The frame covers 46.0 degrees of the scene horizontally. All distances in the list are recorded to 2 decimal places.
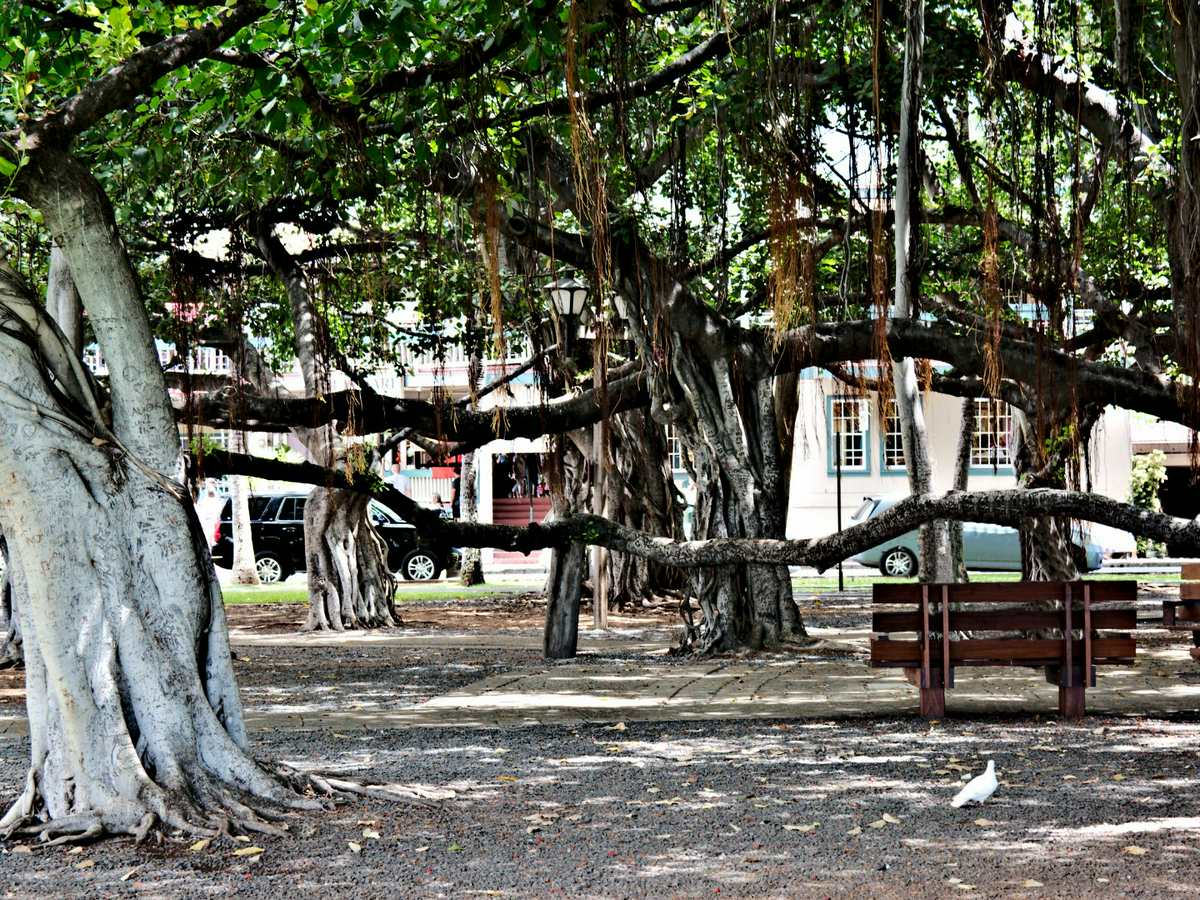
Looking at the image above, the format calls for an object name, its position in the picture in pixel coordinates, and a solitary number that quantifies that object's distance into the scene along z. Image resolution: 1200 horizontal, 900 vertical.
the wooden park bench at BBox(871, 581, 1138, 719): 9.18
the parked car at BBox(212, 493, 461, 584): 29.28
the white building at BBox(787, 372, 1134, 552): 36.12
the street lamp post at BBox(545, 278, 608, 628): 14.34
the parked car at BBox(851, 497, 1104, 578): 28.64
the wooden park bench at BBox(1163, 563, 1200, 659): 10.07
